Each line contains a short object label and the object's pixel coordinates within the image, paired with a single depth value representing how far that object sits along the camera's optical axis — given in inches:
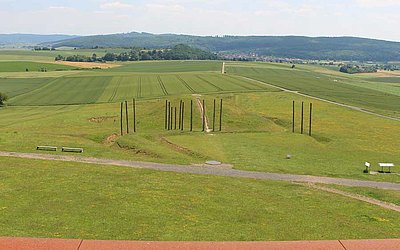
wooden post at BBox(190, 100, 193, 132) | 2525.3
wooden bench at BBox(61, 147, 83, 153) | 1612.9
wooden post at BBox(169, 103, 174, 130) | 2634.8
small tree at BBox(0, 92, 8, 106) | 3940.0
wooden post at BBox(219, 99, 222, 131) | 2561.8
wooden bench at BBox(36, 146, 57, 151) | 1615.8
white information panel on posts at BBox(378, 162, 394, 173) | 1618.4
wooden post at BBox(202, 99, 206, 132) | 2581.7
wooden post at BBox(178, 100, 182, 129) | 2704.0
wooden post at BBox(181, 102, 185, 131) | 2762.8
